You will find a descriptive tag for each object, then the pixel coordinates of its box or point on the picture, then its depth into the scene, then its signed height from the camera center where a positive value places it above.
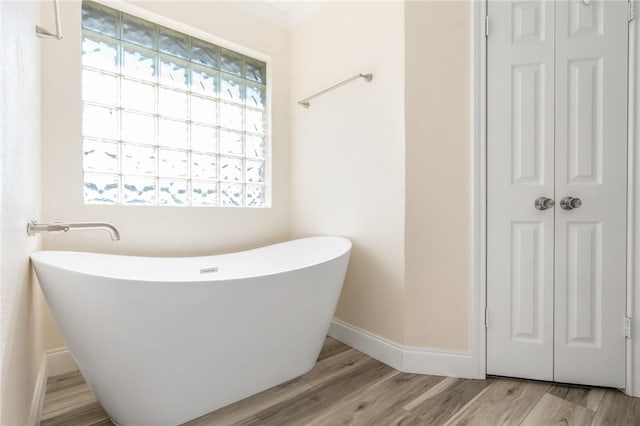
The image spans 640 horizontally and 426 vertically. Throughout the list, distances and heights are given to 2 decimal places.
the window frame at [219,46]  1.82 +1.20
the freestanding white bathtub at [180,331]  0.99 -0.46
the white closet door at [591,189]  1.39 +0.08
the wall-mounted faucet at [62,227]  1.05 -0.07
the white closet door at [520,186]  1.47 +0.10
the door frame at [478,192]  1.53 +0.07
